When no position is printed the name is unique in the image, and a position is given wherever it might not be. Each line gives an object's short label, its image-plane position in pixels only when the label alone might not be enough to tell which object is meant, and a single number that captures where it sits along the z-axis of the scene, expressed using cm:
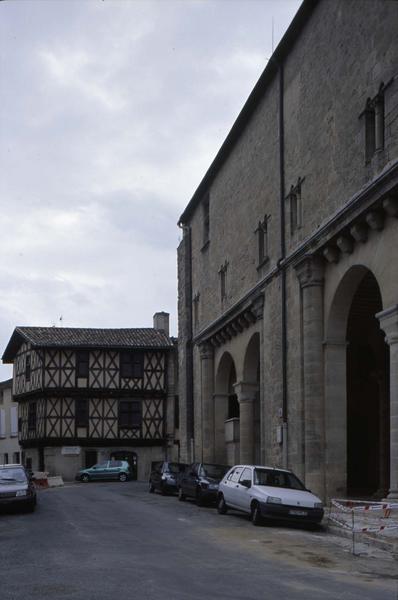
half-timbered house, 5378
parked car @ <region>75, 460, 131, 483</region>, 5041
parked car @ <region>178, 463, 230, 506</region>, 2441
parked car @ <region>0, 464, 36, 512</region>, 2173
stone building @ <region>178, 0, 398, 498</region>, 1831
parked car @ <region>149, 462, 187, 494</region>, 3095
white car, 1748
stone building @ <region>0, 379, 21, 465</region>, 6275
